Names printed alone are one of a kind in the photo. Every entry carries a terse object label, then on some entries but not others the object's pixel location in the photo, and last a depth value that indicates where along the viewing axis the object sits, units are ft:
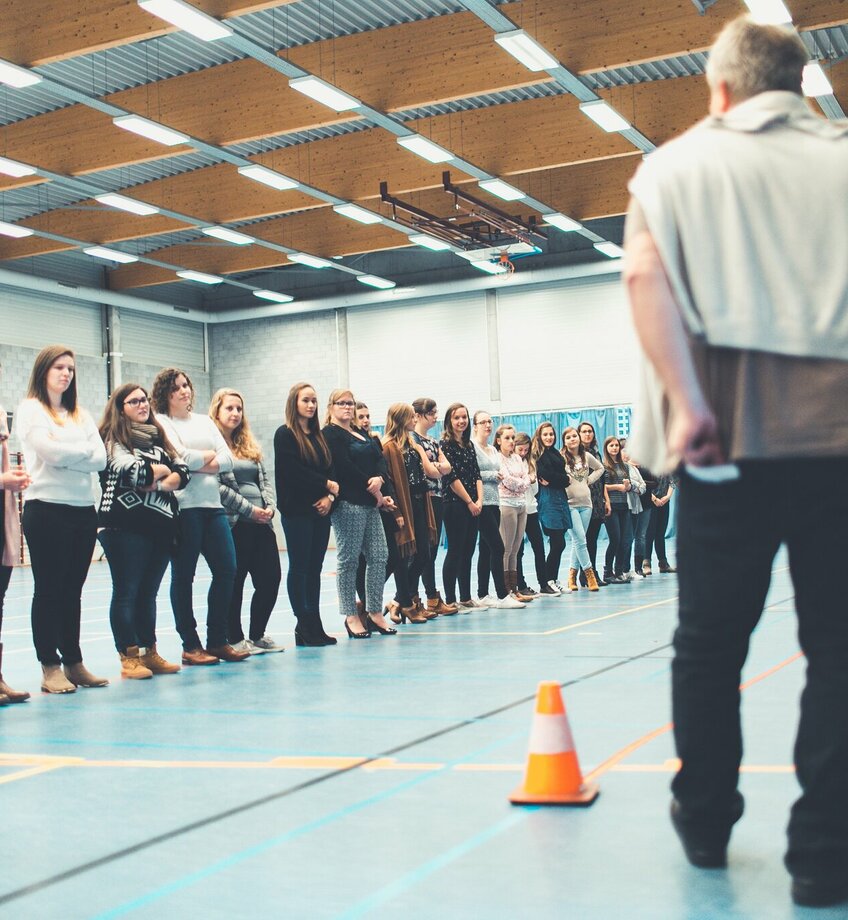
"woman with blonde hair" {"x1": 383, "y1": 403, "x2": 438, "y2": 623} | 24.97
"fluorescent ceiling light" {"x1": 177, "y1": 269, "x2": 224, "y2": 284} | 68.85
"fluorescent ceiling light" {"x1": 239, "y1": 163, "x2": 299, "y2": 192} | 48.57
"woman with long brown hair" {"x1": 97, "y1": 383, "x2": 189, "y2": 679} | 17.54
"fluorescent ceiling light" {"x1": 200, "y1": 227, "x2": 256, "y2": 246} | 58.34
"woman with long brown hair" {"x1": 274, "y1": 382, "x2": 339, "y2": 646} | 21.34
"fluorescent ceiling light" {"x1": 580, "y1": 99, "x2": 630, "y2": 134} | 41.98
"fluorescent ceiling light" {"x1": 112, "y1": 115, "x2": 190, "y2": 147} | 40.93
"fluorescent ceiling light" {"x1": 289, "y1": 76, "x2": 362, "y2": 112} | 37.96
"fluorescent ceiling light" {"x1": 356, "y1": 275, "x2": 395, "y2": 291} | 72.28
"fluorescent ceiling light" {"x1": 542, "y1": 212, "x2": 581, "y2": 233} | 59.00
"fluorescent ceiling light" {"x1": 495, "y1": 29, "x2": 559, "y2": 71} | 34.96
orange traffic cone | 9.28
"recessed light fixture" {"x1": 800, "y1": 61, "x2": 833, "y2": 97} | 39.49
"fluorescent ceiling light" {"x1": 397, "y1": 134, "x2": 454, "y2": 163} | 45.29
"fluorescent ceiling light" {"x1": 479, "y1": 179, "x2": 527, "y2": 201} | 51.50
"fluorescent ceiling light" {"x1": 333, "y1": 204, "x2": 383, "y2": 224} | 55.10
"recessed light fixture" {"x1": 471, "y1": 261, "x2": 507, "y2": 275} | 64.95
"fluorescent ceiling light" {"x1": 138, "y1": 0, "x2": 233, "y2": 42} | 31.32
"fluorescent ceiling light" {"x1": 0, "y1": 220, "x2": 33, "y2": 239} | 55.31
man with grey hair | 6.55
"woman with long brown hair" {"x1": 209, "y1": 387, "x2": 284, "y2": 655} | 20.70
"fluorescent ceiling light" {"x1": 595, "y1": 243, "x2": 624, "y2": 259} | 64.90
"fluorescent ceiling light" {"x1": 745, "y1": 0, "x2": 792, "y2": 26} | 33.12
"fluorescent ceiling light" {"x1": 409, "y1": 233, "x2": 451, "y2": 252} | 61.36
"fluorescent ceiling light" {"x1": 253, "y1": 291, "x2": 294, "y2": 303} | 75.10
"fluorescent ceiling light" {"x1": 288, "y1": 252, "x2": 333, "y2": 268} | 65.77
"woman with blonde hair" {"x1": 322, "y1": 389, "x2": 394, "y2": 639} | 22.44
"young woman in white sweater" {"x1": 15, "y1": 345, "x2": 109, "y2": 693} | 16.08
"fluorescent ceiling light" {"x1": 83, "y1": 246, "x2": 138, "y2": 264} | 62.01
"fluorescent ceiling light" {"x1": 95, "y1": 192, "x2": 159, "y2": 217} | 51.75
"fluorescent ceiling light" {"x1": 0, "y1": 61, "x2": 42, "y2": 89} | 35.09
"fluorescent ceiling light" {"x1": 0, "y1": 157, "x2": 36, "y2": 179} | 46.01
